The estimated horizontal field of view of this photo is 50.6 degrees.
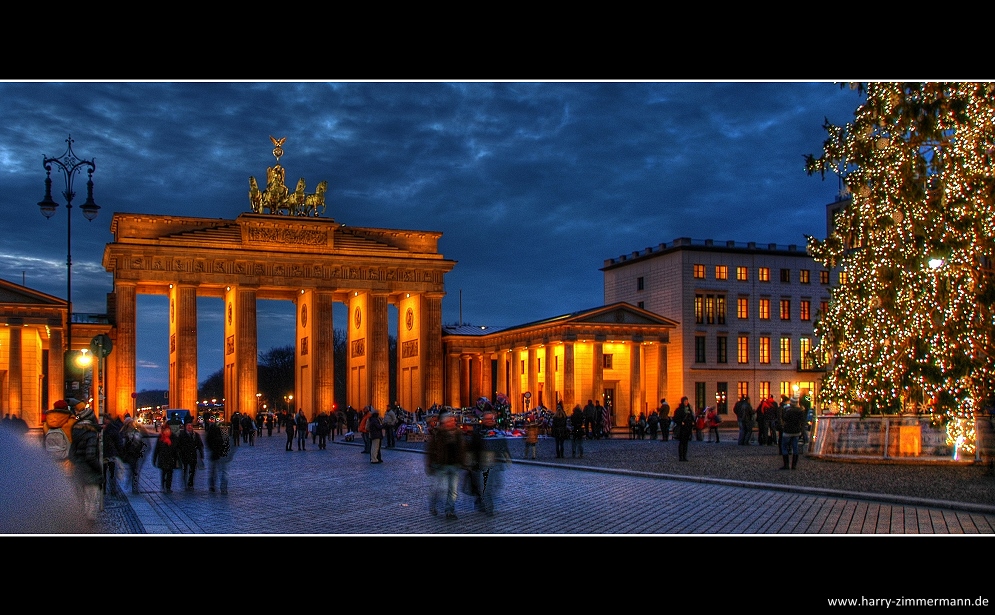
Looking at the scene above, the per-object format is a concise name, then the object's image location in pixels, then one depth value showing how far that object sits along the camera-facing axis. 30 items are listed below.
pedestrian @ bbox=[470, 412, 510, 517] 16.53
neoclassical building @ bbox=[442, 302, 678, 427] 67.31
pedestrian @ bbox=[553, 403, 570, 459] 32.00
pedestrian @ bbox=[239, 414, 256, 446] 47.12
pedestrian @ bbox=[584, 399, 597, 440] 46.75
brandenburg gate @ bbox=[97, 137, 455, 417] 69.12
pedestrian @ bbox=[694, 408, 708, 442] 43.97
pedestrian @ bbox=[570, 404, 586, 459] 32.22
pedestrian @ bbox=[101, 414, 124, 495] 18.17
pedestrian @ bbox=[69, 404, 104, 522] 14.52
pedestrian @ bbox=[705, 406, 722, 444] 42.84
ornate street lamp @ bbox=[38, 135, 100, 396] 28.48
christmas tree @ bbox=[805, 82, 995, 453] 23.38
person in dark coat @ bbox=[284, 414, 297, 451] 40.22
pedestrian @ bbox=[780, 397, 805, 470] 24.62
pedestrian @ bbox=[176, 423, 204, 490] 21.86
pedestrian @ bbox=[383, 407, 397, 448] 40.78
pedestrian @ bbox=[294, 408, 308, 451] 40.47
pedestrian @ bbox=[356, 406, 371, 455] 33.89
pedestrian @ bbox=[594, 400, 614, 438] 50.56
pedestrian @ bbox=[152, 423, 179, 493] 21.42
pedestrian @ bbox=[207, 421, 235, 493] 20.98
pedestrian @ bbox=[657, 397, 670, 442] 45.06
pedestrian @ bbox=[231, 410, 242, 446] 40.13
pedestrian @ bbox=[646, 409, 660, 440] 47.83
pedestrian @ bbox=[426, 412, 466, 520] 16.03
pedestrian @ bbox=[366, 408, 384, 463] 30.78
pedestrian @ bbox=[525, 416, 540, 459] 31.47
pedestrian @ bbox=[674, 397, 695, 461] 28.34
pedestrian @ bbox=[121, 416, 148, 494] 21.33
